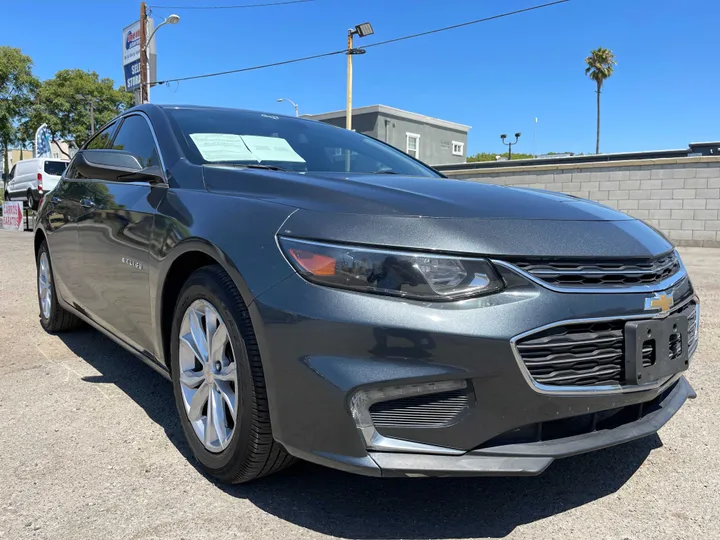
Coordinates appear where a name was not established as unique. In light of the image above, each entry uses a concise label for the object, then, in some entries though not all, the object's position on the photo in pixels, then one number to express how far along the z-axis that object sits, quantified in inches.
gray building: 1112.2
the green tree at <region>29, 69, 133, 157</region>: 1425.9
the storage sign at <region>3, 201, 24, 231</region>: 639.1
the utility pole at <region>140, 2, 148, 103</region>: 845.8
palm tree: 1982.0
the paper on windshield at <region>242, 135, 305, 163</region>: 114.7
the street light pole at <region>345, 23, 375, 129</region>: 836.6
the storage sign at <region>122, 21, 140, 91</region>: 902.4
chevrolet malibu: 68.8
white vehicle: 709.9
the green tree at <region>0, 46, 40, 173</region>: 1214.9
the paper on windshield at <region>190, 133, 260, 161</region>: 109.5
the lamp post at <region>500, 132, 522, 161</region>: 1755.7
